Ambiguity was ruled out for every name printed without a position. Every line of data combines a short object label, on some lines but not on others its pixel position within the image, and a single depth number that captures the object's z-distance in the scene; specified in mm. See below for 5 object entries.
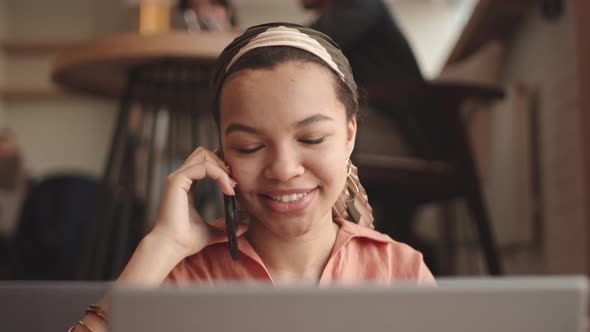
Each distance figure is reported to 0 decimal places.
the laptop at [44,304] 895
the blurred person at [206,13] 1804
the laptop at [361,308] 480
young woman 761
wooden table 1528
